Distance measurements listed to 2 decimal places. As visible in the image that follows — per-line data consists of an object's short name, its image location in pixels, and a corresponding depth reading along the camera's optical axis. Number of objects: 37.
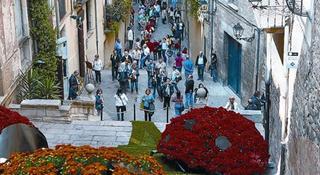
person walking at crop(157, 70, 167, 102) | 23.70
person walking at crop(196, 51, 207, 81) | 26.69
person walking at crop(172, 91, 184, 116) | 21.05
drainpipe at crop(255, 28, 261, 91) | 23.17
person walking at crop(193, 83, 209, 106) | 19.84
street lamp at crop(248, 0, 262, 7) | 15.11
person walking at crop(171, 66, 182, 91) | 24.21
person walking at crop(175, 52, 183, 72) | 27.02
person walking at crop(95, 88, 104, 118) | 20.88
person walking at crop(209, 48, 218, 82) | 27.70
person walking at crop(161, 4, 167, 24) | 39.81
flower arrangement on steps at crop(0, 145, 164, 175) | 8.73
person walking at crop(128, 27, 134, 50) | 33.85
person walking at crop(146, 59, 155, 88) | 25.11
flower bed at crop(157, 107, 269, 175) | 12.66
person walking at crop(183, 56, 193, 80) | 25.92
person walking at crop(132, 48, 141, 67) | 27.85
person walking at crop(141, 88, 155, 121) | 20.52
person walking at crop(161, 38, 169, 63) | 30.03
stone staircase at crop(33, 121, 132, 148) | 16.50
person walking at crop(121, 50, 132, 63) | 26.46
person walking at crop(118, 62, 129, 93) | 24.73
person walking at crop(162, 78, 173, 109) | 22.41
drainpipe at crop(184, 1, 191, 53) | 34.91
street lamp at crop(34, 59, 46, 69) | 19.96
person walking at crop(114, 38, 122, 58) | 29.45
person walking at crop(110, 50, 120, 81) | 27.08
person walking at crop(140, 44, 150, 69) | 28.38
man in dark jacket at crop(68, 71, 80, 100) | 22.05
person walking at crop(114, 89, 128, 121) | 20.95
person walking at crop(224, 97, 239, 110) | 18.77
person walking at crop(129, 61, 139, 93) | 24.58
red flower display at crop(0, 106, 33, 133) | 13.69
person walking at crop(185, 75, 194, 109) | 22.56
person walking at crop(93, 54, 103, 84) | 26.12
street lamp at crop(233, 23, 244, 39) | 23.88
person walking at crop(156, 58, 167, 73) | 25.00
